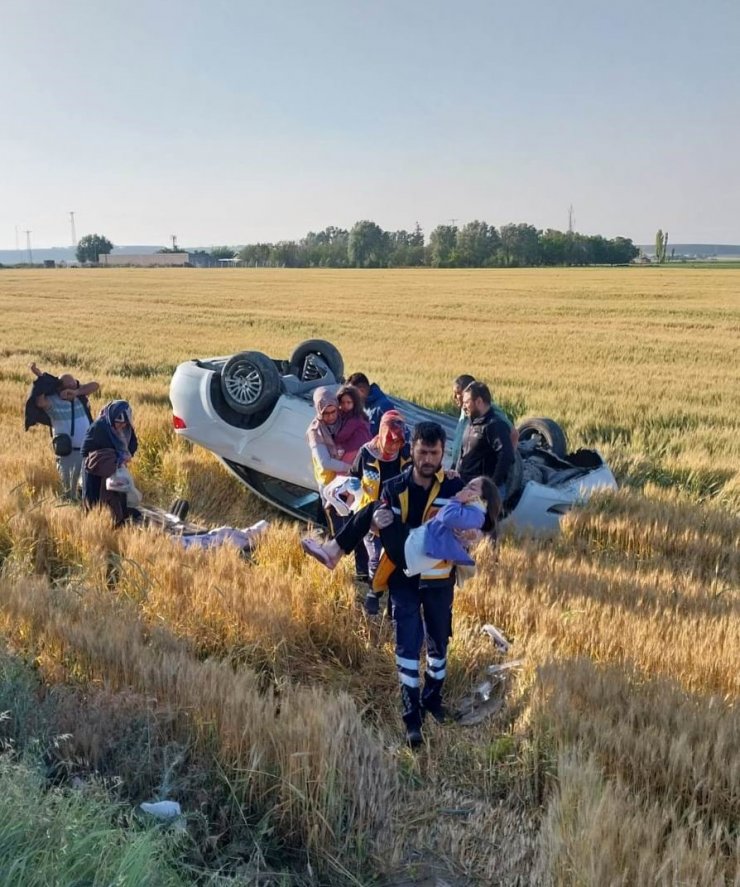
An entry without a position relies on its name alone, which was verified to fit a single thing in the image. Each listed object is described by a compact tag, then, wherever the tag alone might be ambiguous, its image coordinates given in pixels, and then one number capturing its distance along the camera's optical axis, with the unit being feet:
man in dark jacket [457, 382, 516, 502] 18.24
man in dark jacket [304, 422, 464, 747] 11.50
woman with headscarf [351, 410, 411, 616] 13.57
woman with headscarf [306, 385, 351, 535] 17.12
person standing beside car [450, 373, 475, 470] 20.16
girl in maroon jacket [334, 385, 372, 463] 17.72
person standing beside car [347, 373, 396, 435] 19.29
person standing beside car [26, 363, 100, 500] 21.68
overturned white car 20.68
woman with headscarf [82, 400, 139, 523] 18.99
